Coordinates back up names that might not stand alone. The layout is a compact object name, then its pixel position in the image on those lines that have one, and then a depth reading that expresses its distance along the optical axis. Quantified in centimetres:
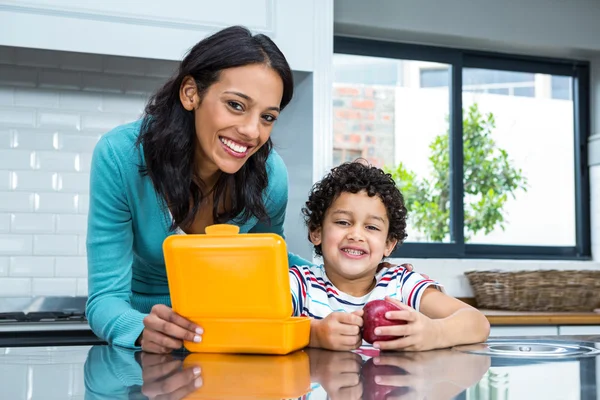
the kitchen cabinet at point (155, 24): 227
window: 340
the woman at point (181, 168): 137
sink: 102
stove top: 238
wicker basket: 281
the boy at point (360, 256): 140
